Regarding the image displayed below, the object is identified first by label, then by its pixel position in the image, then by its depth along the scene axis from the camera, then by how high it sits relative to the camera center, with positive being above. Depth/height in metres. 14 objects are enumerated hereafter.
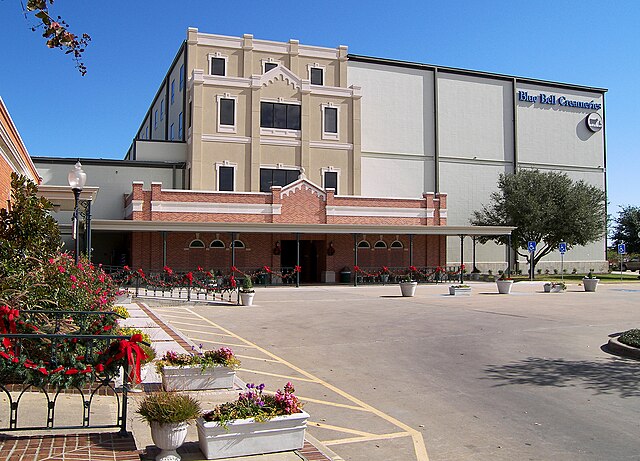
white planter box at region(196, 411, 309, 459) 5.83 -1.77
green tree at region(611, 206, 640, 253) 63.31 +2.81
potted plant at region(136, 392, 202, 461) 5.57 -1.52
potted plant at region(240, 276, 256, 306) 23.91 -1.54
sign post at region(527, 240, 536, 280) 41.81 +0.33
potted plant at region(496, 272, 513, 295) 31.34 -1.60
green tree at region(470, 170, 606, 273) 44.88 +3.23
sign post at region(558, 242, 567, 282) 39.19 +0.50
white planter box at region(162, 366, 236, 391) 8.62 -1.79
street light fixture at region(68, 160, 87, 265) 15.90 +1.91
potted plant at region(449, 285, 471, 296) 29.77 -1.74
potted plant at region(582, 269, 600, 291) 33.53 -1.59
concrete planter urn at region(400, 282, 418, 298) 29.00 -1.63
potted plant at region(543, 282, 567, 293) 32.56 -1.76
